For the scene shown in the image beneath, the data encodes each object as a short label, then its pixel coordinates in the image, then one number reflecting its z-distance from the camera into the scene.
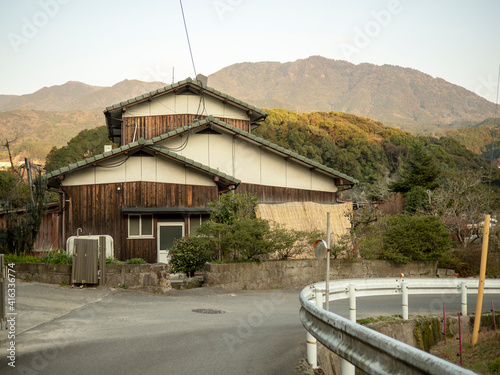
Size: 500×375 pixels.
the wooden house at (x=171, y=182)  20.06
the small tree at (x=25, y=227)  15.58
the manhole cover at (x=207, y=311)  11.48
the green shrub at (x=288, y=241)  16.84
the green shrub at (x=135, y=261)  15.84
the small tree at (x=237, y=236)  16.09
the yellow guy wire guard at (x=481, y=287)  10.38
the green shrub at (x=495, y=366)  9.46
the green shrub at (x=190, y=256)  16.58
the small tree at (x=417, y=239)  19.38
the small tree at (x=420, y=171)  38.45
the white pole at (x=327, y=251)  7.82
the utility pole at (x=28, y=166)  29.25
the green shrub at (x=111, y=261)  14.86
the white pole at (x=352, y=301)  9.80
